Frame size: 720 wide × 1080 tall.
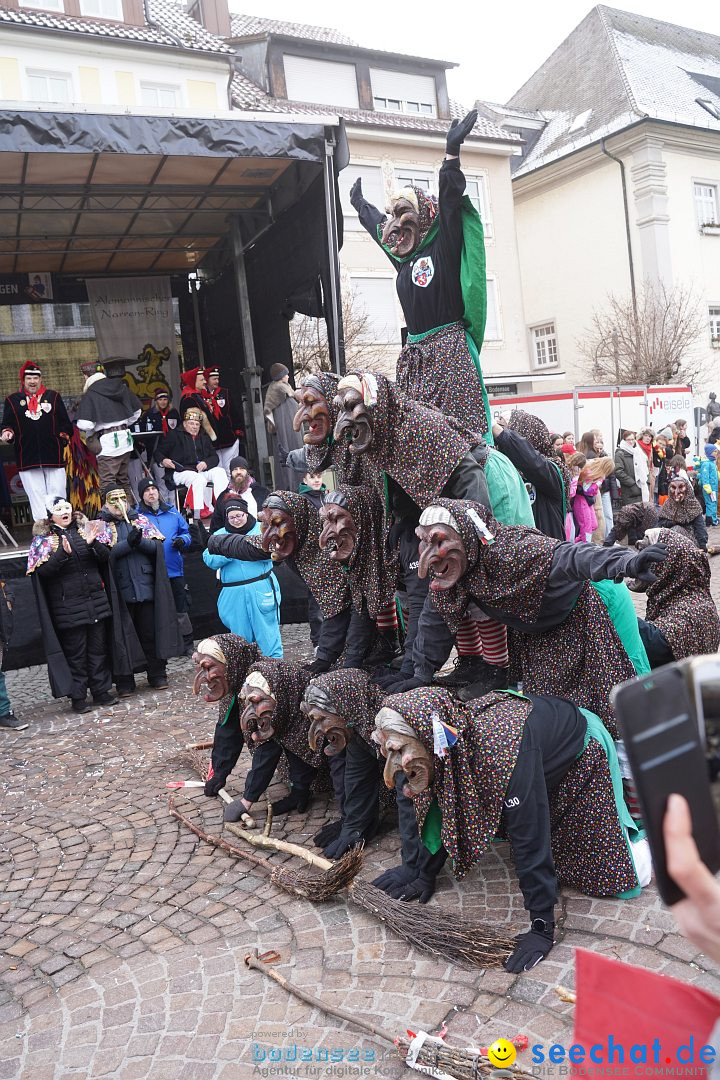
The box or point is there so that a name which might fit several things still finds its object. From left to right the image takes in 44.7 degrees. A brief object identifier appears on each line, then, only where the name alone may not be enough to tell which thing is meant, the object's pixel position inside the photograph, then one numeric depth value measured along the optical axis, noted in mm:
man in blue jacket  8531
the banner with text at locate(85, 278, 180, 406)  13742
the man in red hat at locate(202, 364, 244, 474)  11133
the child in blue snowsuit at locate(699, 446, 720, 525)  14883
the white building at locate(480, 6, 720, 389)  25031
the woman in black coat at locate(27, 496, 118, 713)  7551
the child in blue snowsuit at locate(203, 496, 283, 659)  7047
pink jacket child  10117
